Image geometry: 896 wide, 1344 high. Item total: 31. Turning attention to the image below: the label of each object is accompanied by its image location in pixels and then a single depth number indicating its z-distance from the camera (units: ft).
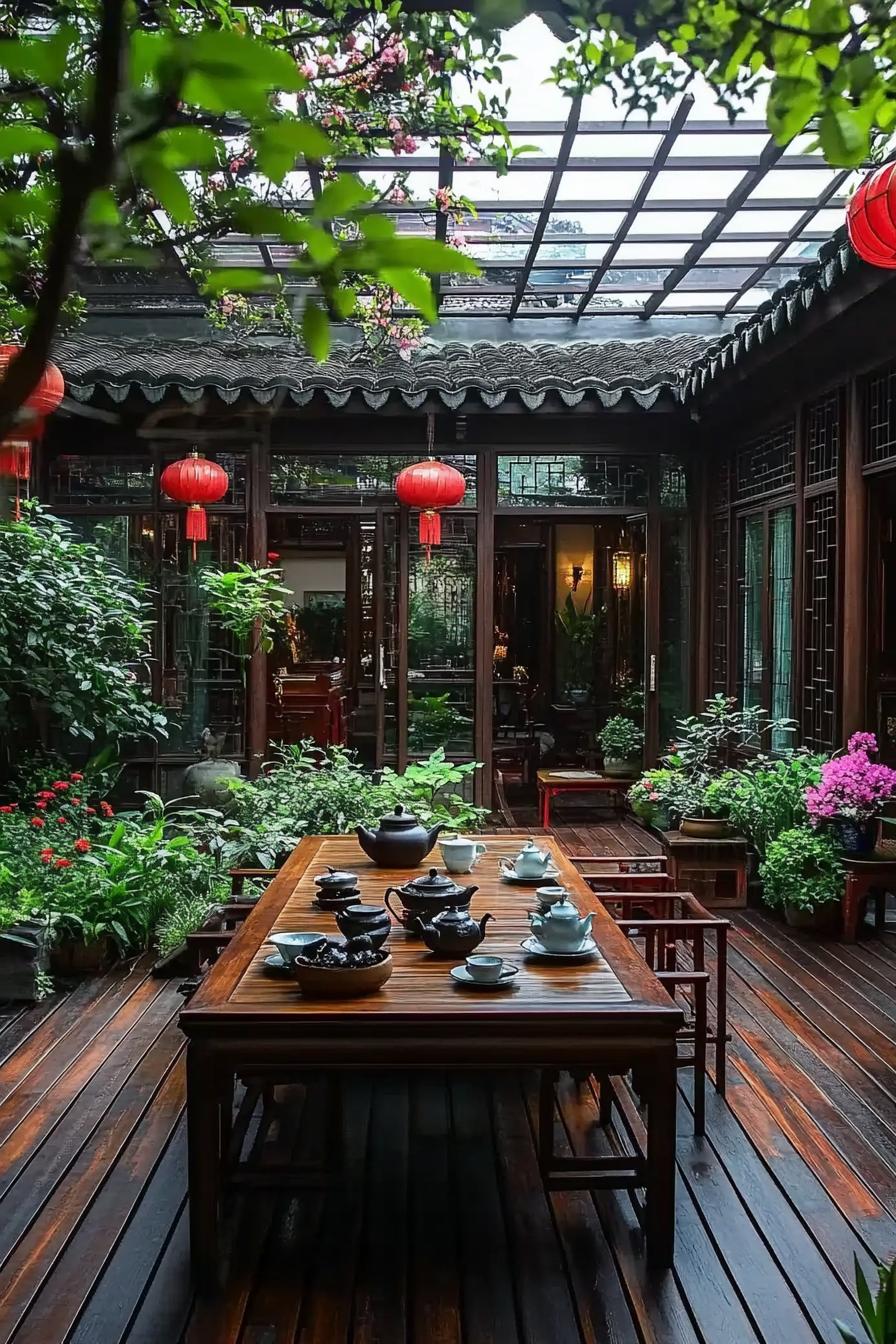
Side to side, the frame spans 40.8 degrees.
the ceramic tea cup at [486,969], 9.09
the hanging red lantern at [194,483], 23.98
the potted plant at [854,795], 18.13
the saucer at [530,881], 12.64
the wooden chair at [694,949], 11.11
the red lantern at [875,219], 11.51
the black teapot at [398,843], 13.07
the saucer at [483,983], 9.04
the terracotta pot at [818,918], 18.95
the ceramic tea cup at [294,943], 9.45
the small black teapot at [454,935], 9.83
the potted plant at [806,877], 18.72
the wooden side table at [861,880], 18.28
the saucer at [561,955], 9.87
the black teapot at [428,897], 10.71
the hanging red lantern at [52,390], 15.25
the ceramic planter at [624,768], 28.66
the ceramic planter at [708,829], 20.99
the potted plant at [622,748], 28.68
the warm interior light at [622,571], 37.91
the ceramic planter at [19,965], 15.49
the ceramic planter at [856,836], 18.42
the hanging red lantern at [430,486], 23.77
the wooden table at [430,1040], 8.52
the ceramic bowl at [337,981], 8.89
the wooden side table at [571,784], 27.66
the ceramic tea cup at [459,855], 12.92
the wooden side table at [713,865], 20.93
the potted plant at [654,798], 22.91
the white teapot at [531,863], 12.76
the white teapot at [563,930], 9.92
